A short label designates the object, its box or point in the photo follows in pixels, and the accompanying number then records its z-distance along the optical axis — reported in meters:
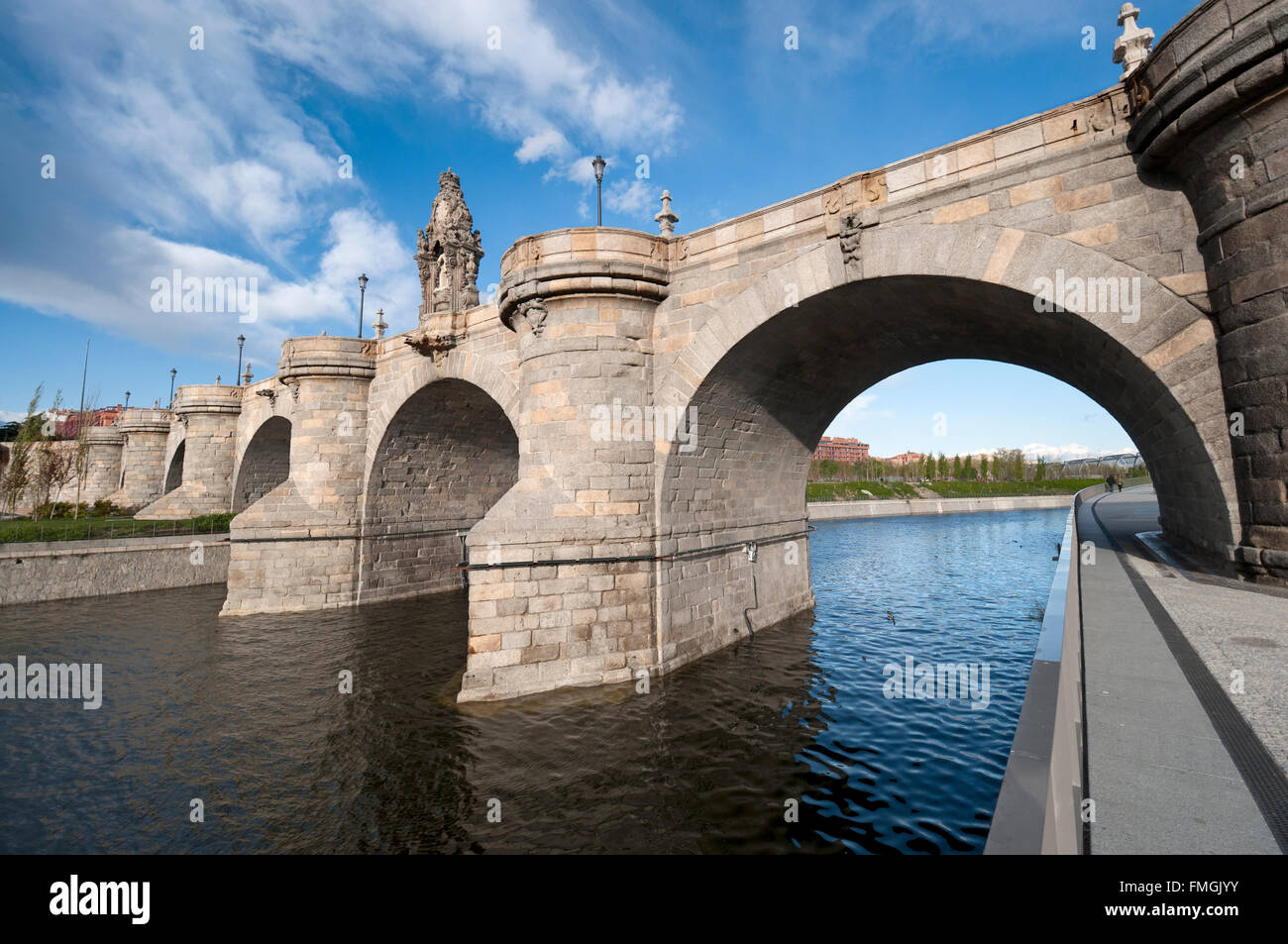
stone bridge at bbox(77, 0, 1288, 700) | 5.92
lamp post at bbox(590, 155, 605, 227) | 12.46
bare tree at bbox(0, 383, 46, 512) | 26.75
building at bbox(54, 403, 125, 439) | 54.12
